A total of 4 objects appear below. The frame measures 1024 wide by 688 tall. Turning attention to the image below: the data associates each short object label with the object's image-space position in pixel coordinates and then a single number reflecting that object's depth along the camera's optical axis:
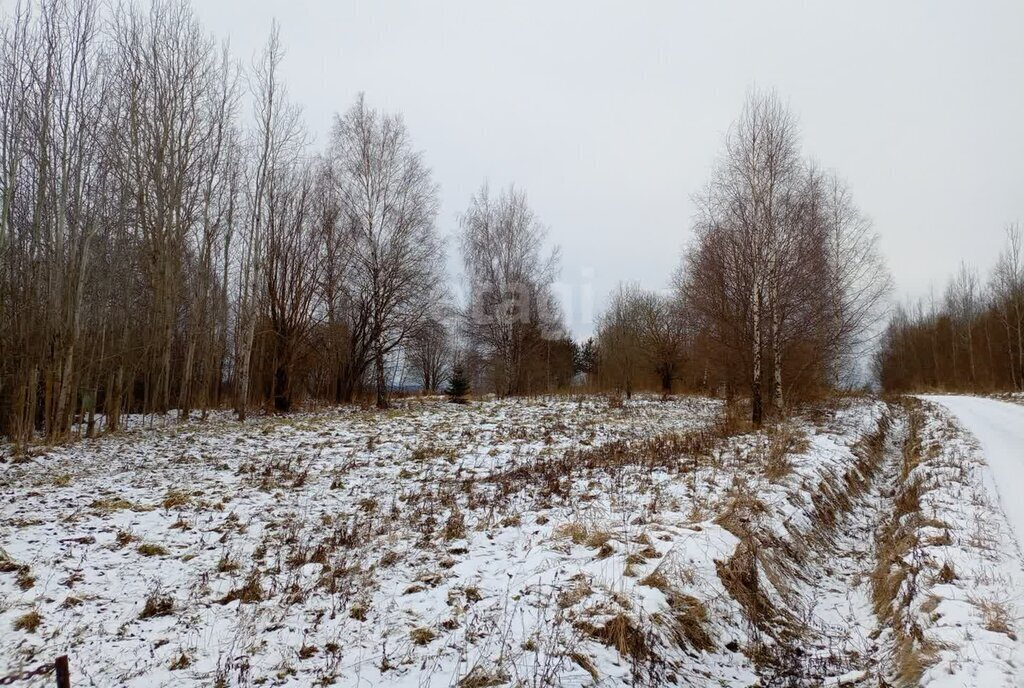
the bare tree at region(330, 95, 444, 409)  21.19
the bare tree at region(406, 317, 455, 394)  23.17
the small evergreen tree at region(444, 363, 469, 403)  24.62
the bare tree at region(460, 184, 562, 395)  26.98
